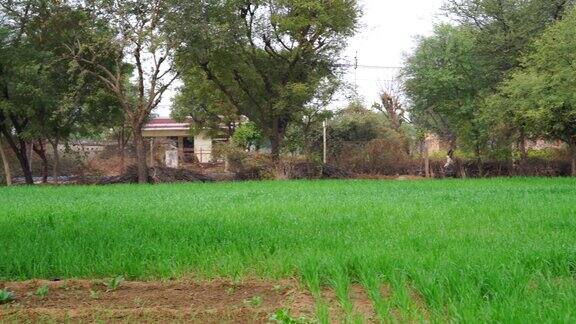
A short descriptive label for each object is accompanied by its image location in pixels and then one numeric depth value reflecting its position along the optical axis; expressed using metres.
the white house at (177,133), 44.38
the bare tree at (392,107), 48.25
